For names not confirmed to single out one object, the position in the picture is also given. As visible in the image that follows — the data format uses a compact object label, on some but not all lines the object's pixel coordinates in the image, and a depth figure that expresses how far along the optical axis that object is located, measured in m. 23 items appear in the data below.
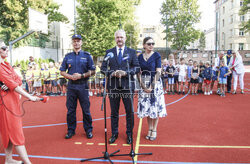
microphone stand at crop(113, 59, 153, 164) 3.51
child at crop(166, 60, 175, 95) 10.89
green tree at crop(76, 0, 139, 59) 24.31
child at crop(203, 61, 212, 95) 10.92
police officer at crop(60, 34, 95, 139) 4.63
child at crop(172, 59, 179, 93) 11.54
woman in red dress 2.98
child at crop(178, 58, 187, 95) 11.19
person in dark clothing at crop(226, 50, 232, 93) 10.95
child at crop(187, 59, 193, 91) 11.16
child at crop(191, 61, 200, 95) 10.88
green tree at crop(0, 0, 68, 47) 22.53
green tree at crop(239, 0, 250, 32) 32.27
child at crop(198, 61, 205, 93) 11.16
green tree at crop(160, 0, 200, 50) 43.75
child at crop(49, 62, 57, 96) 11.15
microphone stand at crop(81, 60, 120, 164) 3.58
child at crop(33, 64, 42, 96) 11.27
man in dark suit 4.15
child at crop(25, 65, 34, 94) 11.48
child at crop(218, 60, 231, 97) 10.47
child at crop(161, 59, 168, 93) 11.35
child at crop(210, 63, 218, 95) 11.19
